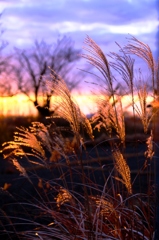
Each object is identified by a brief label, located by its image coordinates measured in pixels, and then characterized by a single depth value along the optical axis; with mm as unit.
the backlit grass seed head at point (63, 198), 4867
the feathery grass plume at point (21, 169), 4906
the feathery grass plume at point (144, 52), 4582
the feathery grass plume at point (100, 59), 4418
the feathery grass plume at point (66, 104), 4102
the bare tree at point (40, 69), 22234
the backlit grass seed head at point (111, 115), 4859
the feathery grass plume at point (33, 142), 5105
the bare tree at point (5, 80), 18391
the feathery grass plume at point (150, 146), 4441
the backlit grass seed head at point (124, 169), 4383
